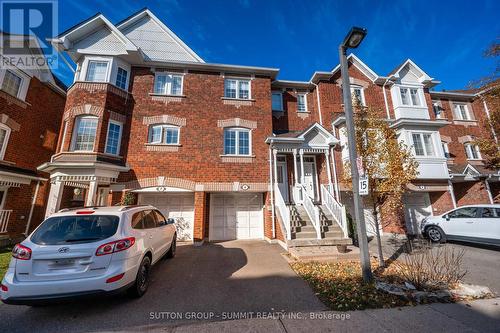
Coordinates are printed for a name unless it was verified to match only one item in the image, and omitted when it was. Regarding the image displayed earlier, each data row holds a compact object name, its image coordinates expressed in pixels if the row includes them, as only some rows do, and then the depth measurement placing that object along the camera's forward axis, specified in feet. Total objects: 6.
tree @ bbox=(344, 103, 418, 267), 22.04
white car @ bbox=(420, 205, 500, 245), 26.86
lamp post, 15.56
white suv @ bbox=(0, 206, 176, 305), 11.10
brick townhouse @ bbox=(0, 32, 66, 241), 32.89
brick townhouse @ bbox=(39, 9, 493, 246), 31.50
